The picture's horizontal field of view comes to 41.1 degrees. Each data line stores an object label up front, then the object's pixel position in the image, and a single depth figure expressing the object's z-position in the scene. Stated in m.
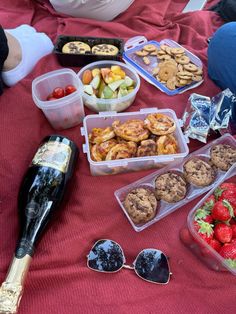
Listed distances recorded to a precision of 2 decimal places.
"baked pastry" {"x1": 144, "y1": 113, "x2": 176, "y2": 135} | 0.72
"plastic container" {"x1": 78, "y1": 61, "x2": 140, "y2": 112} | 0.81
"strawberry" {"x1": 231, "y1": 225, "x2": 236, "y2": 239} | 0.58
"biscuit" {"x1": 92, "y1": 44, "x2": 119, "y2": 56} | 0.93
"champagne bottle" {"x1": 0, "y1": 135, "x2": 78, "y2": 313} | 0.54
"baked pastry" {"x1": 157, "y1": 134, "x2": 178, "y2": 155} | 0.71
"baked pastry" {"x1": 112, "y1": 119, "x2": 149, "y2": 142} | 0.72
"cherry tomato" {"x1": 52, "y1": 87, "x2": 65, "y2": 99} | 0.79
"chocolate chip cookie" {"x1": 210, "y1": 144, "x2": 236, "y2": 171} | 0.70
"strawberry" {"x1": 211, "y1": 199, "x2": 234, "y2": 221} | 0.58
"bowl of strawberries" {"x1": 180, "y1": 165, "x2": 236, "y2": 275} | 0.55
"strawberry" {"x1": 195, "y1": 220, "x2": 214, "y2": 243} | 0.56
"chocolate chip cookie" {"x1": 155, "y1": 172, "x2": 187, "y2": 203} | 0.66
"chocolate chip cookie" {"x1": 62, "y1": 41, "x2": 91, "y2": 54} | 0.93
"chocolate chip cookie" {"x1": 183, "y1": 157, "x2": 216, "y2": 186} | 0.68
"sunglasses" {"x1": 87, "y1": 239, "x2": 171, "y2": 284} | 0.59
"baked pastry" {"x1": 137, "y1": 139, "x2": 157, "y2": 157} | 0.70
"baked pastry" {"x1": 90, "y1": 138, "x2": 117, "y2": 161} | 0.71
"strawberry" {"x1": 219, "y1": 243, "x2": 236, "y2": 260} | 0.54
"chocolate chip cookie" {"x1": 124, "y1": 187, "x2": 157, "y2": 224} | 0.63
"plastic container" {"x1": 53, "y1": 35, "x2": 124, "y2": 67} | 0.92
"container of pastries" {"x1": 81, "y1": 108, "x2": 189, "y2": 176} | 0.70
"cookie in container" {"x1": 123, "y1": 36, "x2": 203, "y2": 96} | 0.92
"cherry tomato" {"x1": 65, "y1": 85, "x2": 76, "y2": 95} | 0.79
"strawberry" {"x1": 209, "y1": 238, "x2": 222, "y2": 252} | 0.56
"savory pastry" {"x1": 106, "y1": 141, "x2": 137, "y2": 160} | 0.69
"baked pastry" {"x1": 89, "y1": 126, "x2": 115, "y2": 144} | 0.73
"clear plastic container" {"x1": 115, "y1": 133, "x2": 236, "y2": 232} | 0.66
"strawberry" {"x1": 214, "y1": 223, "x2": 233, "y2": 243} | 0.57
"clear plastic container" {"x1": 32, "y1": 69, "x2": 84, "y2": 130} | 0.74
